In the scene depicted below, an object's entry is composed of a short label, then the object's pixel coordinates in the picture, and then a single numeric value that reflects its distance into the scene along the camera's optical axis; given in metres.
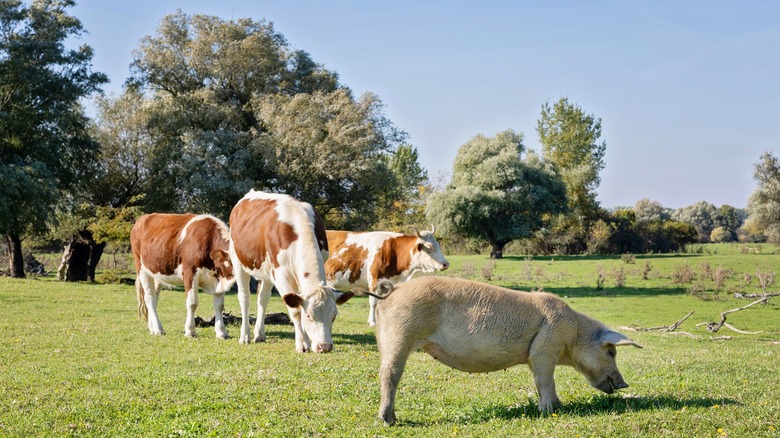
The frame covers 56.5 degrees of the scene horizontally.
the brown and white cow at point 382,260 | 19.80
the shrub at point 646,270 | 42.56
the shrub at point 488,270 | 42.84
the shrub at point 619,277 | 39.18
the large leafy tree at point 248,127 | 38.28
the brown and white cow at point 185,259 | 16.02
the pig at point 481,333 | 7.72
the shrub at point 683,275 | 39.41
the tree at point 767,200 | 65.06
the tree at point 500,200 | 58.53
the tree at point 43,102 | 34.53
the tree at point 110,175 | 39.31
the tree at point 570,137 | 92.00
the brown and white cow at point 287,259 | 11.81
